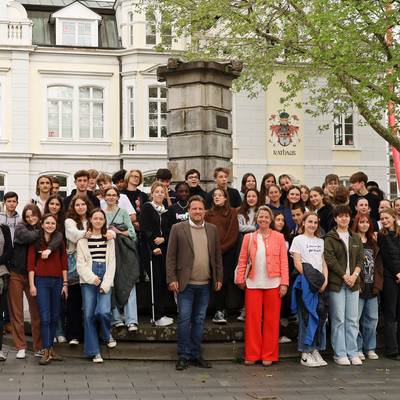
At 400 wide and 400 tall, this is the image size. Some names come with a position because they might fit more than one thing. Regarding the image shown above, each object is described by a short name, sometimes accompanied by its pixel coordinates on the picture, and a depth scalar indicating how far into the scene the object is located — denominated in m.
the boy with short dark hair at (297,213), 10.22
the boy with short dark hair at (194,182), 11.17
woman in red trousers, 9.37
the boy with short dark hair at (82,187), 10.38
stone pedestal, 13.44
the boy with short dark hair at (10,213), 10.15
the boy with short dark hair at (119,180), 11.22
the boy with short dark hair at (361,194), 11.29
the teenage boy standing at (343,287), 9.54
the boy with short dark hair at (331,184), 11.45
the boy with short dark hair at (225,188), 10.91
